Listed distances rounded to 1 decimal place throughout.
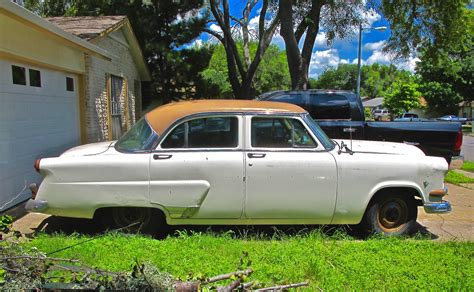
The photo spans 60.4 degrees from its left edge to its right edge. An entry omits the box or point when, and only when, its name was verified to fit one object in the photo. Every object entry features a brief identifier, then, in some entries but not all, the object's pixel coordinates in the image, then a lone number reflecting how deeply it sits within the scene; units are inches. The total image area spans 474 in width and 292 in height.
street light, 822.5
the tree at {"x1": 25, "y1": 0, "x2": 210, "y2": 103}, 684.7
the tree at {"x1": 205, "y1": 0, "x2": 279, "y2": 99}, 688.4
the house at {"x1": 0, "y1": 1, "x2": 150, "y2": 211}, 238.1
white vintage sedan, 181.8
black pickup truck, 296.4
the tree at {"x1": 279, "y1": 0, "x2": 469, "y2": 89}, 486.0
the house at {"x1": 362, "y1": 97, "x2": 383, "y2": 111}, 3175.9
